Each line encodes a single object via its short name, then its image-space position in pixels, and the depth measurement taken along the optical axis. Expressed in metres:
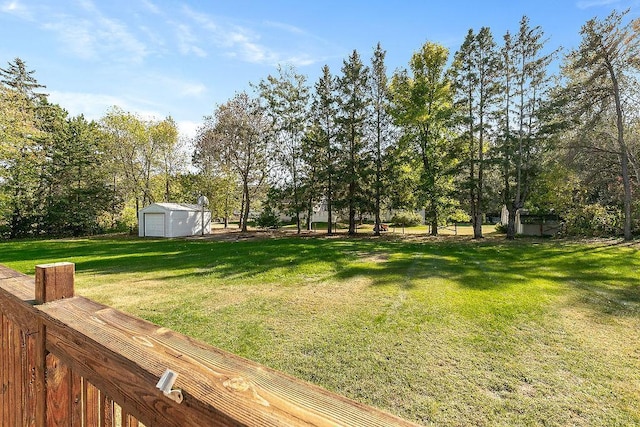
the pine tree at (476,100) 17.02
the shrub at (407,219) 26.68
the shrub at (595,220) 16.47
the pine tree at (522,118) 16.12
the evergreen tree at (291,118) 21.62
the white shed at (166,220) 20.56
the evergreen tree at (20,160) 18.12
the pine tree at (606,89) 13.38
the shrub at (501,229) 22.02
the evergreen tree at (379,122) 19.28
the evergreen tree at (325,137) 20.41
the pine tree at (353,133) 19.42
